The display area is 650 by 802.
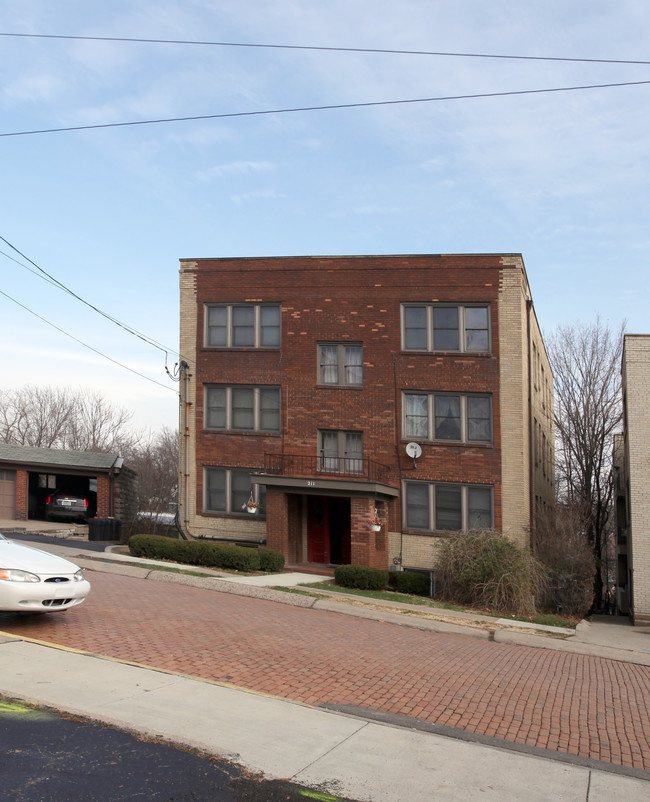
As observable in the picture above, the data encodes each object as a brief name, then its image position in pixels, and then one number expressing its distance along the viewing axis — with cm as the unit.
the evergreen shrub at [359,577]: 2056
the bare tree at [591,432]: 3738
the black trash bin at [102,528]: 2358
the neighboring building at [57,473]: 2803
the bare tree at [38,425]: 5778
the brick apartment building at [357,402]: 2409
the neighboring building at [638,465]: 2253
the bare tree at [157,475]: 4378
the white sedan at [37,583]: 945
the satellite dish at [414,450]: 2420
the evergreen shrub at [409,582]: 2273
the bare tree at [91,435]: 6006
